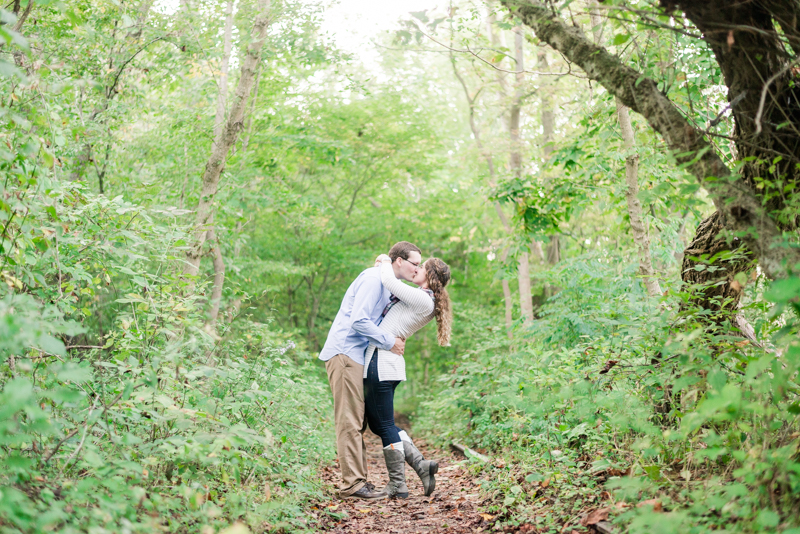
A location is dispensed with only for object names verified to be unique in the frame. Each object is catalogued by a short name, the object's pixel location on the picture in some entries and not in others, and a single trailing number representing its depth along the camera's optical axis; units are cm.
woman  478
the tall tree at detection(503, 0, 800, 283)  258
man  471
